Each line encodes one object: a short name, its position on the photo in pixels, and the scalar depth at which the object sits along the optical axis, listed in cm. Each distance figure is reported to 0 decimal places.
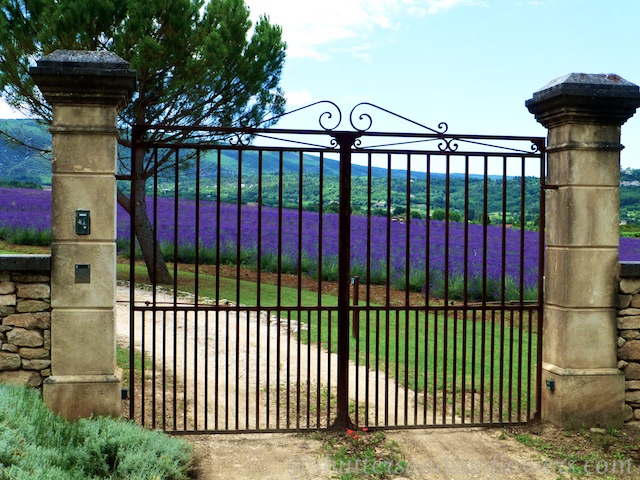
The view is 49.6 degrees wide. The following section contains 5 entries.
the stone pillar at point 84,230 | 517
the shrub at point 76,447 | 407
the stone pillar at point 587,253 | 589
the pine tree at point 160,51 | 1256
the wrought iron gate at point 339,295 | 571
